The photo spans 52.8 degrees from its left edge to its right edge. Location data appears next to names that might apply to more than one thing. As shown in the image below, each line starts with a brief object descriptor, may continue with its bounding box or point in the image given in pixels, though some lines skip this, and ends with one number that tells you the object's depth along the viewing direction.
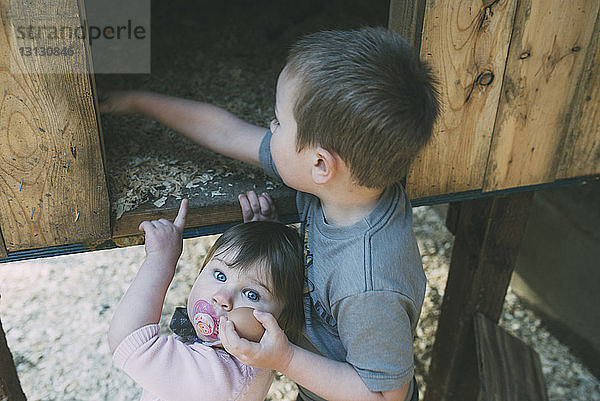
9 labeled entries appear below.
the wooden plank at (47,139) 1.03
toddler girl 1.09
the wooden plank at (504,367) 1.99
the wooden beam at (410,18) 1.26
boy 1.03
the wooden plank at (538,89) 1.38
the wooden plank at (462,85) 1.29
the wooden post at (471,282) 1.95
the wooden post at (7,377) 1.44
